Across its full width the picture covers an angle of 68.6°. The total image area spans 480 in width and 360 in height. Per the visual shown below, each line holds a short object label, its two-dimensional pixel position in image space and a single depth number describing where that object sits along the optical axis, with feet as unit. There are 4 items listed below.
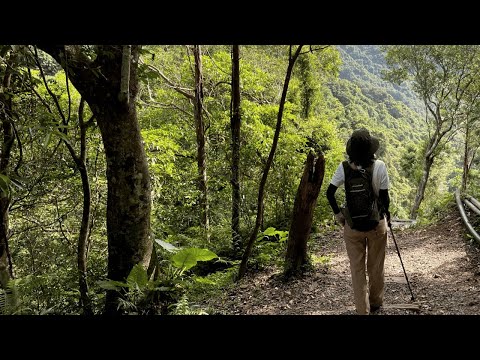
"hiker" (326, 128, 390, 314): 12.71
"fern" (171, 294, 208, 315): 12.73
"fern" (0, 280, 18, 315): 11.48
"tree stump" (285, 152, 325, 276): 21.08
